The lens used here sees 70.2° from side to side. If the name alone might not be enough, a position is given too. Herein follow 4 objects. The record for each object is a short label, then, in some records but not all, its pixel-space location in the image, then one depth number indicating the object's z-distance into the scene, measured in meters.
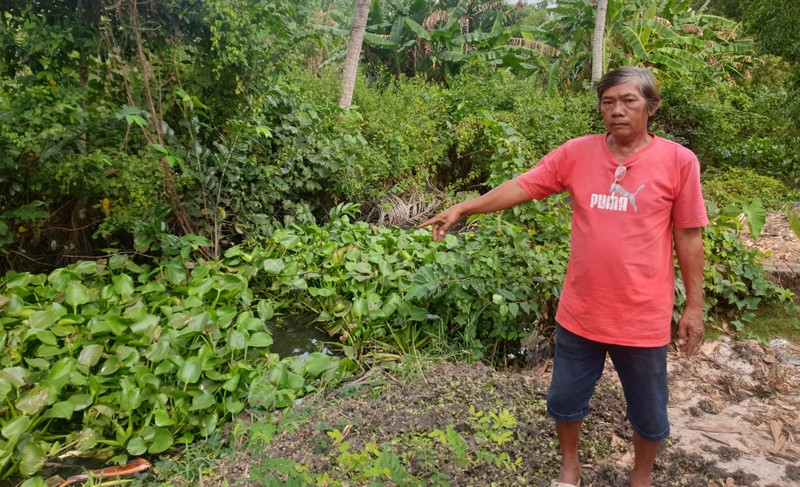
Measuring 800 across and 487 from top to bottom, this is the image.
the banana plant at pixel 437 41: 12.00
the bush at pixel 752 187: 5.91
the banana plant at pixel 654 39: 10.24
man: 1.90
